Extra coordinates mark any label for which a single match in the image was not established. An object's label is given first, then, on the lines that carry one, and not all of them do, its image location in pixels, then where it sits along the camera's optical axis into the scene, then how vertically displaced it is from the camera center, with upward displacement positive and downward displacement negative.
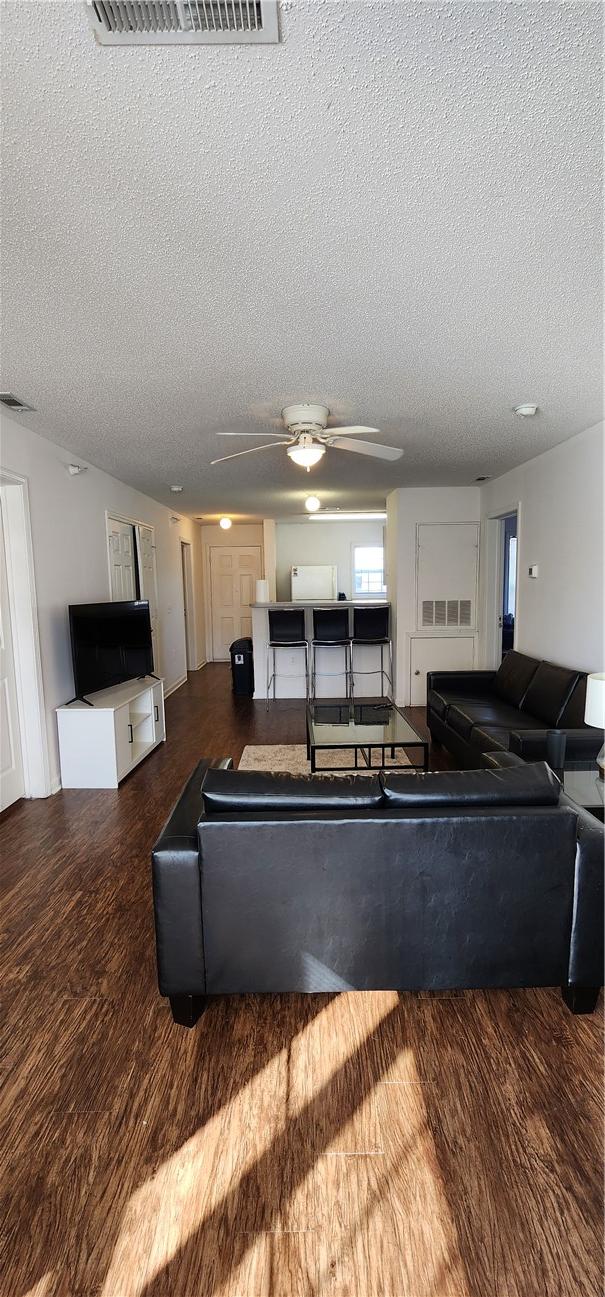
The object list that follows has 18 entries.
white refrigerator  9.26 -0.12
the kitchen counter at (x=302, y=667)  6.89 -1.10
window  9.49 +0.04
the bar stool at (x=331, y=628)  6.55 -0.60
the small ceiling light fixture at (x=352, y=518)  8.80 +0.86
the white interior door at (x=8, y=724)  3.68 -0.90
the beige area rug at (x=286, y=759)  4.48 -1.46
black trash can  7.35 -1.16
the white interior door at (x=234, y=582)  9.81 -0.09
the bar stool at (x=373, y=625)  6.50 -0.57
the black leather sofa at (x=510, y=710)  3.27 -1.00
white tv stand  4.01 -1.13
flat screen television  4.15 -0.50
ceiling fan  3.23 +0.77
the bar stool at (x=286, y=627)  6.64 -0.58
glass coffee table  3.67 -1.08
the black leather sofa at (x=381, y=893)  1.77 -0.98
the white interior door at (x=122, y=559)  5.37 +0.20
